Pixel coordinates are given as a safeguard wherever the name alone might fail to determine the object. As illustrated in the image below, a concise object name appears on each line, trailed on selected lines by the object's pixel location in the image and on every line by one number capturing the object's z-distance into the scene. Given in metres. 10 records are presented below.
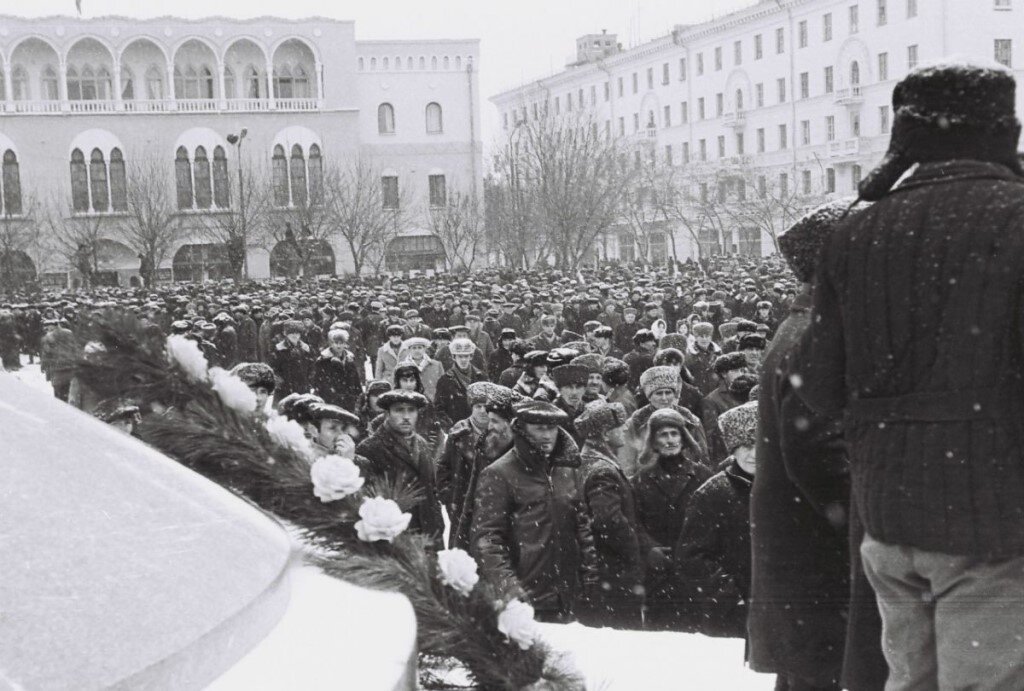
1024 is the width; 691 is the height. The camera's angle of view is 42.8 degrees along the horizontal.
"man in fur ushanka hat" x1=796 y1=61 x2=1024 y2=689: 2.19
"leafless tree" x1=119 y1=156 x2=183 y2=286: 50.88
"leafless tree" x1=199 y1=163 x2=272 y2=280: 52.47
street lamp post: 48.69
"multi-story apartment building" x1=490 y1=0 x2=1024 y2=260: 54.69
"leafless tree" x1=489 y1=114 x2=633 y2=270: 45.09
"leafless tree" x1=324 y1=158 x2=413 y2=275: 52.34
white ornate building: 55.75
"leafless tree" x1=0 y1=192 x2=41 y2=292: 47.16
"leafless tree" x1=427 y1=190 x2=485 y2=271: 52.91
